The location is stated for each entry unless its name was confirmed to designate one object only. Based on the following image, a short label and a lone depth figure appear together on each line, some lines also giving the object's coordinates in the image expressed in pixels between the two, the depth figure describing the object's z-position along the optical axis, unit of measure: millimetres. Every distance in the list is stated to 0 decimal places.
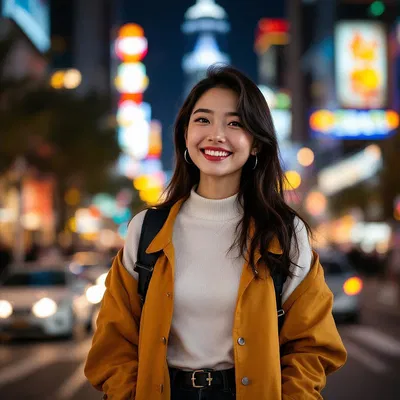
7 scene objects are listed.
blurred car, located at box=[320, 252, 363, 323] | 20562
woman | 3916
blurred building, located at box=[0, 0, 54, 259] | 39138
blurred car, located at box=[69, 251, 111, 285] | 26075
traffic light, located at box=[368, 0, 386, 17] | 104075
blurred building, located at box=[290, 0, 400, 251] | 91125
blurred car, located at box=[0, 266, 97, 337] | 18547
